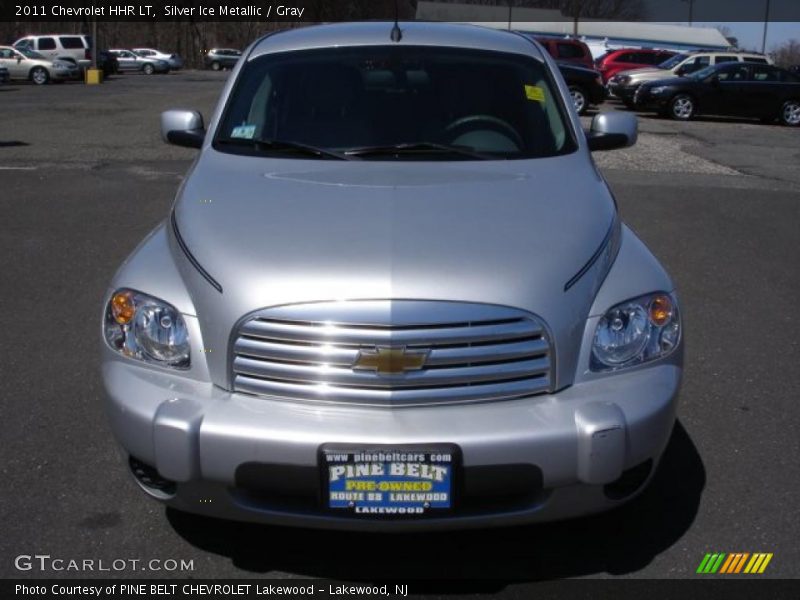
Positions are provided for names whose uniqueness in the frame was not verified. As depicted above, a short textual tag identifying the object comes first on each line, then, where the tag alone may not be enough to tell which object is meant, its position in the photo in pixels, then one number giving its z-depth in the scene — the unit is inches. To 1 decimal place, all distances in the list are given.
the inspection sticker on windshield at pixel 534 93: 175.3
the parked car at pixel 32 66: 1519.4
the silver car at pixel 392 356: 107.5
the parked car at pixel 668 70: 983.6
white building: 2139.0
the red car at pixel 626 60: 1186.0
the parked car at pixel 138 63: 2068.2
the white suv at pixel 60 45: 1715.1
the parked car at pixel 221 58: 2387.1
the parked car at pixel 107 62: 1740.8
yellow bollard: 1549.0
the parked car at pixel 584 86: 853.8
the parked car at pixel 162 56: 2096.5
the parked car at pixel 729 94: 871.1
